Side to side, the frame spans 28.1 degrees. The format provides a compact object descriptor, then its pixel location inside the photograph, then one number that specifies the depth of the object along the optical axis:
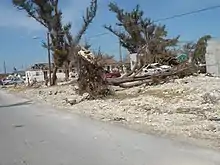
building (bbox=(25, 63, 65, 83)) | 81.93
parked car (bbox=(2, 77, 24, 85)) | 87.56
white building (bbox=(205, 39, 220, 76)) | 32.22
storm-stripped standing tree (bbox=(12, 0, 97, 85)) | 49.69
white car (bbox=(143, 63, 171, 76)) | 31.37
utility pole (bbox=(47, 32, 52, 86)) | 50.39
